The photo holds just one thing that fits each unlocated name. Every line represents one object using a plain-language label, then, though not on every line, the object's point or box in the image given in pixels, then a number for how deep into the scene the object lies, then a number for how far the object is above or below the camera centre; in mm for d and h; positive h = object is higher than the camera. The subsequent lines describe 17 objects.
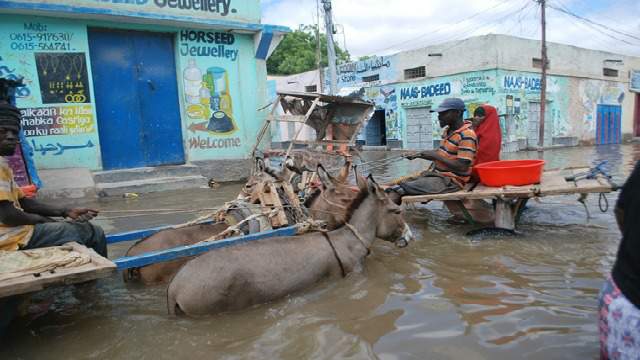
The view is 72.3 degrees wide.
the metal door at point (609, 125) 29531 -704
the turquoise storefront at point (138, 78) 9391 +1457
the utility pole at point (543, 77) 23203 +2118
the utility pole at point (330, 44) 19391 +3789
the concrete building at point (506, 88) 22891 +1881
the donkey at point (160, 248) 4262 -1077
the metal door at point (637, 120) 32919 -531
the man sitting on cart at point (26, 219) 3322 -634
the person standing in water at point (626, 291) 2002 -833
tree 41500 +7299
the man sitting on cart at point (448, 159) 6180 -524
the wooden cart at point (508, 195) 5188 -930
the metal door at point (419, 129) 25547 -283
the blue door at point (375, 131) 29977 -339
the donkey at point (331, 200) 4957 -832
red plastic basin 5605 -704
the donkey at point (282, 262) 3535 -1175
